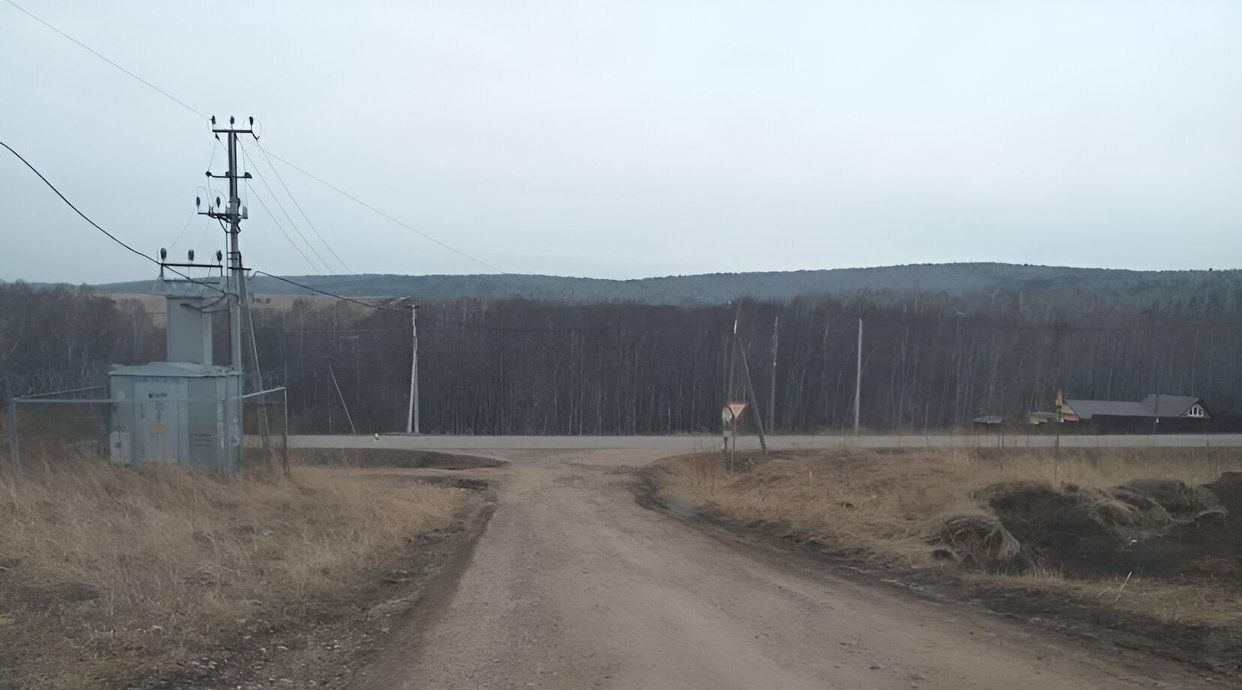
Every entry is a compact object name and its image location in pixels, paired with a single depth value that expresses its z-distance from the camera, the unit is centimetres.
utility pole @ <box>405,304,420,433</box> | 4678
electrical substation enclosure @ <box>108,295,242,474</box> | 1875
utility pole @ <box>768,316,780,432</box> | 5611
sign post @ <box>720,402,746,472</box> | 2269
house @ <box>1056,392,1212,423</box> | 5431
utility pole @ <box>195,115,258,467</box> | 2467
